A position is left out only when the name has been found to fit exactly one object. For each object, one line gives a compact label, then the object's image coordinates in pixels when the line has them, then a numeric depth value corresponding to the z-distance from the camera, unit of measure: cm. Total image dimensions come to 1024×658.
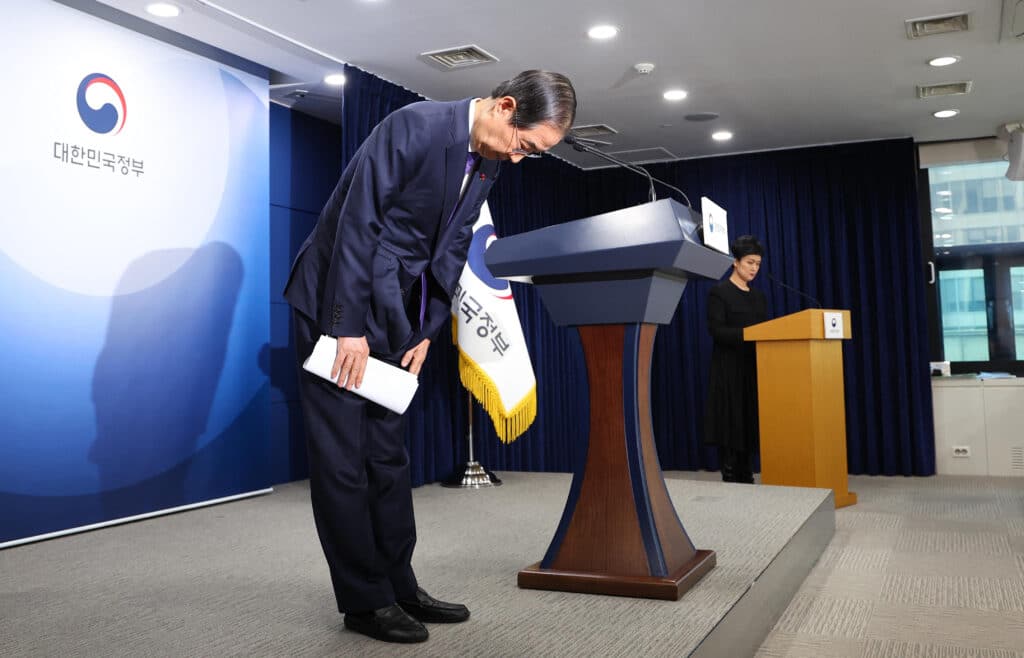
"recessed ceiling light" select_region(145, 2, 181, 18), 366
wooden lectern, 404
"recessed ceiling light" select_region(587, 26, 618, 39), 403
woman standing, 462
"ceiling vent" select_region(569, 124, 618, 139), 574
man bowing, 163
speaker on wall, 561
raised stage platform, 172
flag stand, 459
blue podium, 191
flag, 444
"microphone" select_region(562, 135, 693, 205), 222
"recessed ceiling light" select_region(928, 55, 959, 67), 451
